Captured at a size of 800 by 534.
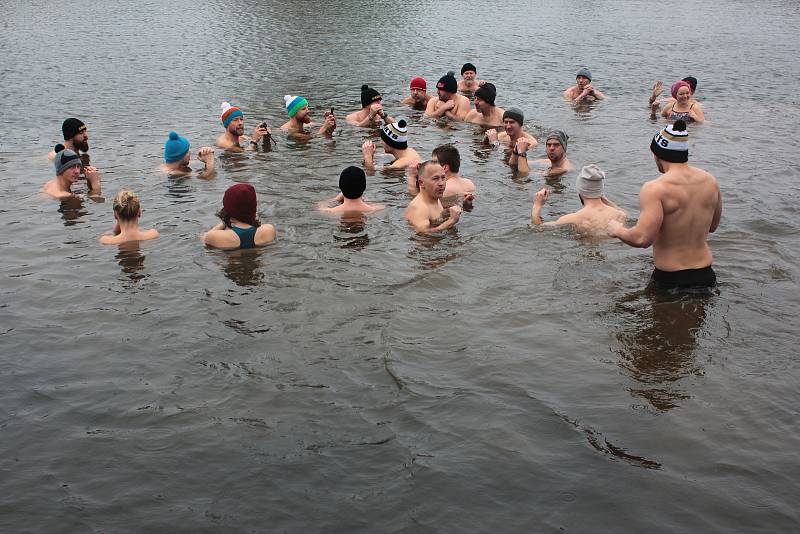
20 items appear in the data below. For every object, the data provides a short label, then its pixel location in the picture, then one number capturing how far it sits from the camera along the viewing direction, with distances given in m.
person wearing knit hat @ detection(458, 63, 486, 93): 21.11
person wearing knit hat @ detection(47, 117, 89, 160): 13.74
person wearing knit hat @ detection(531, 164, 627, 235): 10.05
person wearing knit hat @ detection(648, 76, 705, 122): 18.62
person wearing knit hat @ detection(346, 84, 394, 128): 17.08
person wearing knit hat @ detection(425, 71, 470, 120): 18.02
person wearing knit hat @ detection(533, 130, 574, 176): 12.98
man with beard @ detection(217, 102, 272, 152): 15.03
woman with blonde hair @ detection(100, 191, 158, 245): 10.16
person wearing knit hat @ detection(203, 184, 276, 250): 9.84
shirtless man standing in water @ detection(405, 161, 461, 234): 10.48
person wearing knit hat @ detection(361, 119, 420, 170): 13.68
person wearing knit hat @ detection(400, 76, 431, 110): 19.27
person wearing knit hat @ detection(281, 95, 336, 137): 16.17
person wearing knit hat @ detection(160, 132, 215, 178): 13.58
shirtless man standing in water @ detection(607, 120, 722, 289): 7.75
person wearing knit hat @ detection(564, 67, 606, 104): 20.01
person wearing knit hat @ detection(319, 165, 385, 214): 11.24
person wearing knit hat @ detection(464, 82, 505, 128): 17.16
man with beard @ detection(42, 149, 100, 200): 12.31
